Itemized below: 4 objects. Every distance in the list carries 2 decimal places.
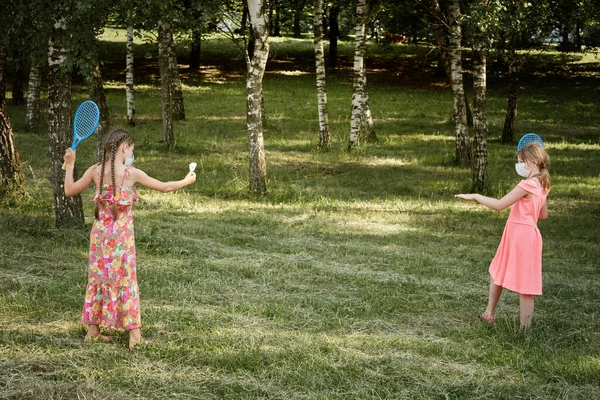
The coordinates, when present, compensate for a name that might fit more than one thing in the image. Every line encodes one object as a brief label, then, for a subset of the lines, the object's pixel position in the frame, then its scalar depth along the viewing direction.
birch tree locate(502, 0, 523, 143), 21.87
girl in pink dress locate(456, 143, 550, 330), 7.22
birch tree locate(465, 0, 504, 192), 14.06
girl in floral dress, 6.38
